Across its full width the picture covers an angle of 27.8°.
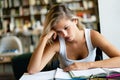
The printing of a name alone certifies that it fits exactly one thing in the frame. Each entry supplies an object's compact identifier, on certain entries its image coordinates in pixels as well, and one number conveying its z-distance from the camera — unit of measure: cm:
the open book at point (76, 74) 116
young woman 158
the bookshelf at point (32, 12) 591
